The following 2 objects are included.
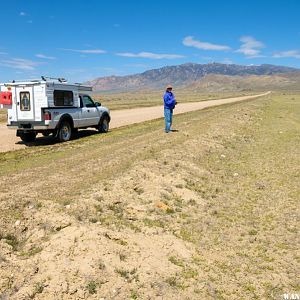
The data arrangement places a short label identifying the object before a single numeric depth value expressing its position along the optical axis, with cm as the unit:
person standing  1901
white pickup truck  1702
